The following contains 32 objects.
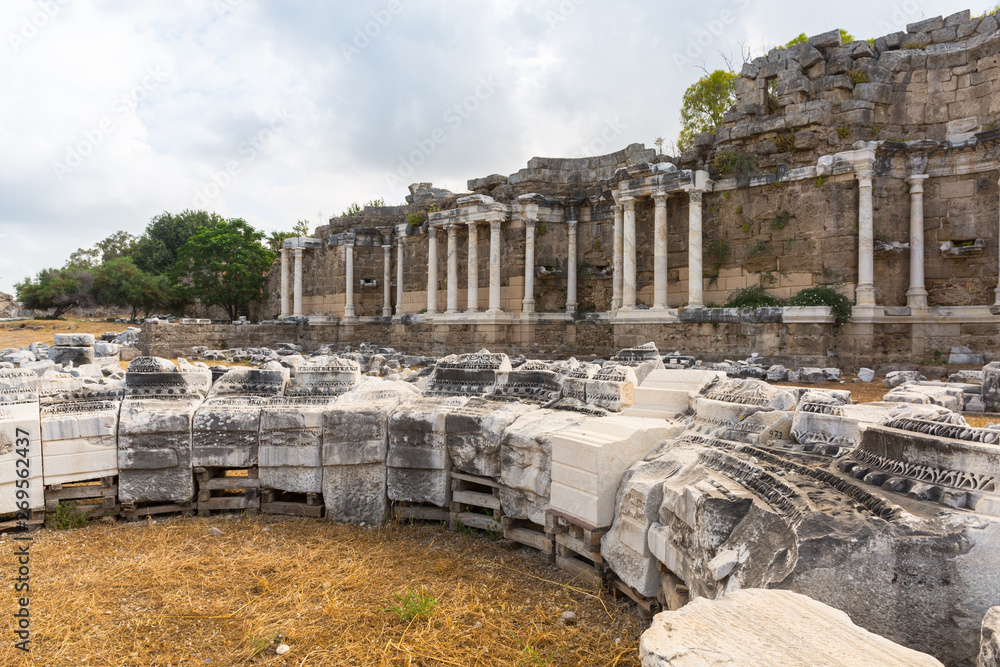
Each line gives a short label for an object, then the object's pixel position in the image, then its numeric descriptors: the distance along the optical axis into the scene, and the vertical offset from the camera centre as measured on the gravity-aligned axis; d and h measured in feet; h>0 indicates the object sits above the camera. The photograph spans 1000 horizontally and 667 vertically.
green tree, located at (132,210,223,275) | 130.72 +18.26
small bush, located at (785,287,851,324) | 40.24 +1.52
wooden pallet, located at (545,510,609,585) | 12.39 -4.85
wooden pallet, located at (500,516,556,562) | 13.99 -5.21
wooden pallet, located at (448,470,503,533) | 15.58 -4.82
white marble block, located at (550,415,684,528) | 12.37 -2.93
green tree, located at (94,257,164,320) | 109.29 +5.79
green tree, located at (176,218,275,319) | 97.96 +8.81
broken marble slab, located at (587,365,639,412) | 15.96 -1.80
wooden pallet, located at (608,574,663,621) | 10.97 -5.21
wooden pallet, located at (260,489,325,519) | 16.97 -5.29
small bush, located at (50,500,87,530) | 16.02 -5.35
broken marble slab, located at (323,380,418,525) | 16.76 -3.96
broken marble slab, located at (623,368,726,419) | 15.12 -1.80
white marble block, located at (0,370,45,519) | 15.30 -3.61
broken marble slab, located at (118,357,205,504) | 16.74 -3.71
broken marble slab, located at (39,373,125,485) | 16.02 -3.06
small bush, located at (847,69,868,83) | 42.88 +17.71
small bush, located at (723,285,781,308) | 43.32 +1.72
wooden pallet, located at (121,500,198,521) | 16.76 -5.37
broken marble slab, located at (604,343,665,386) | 19.89 -1.33
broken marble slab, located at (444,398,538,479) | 15.66 -3.07
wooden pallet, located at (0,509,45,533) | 15.43 -5.30
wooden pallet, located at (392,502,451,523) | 16.49 -5.31
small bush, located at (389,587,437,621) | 11.44 -5.53
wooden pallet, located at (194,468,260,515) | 17.19 -4.91
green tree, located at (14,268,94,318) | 110.73 +5.30
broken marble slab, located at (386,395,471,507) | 16.40 -3.78
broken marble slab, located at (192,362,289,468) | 17.16 -3.33
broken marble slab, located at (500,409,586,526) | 14.21 -3.51
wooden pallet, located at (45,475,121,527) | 16.22 -4.88
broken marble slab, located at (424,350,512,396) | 18.72 -1.70
